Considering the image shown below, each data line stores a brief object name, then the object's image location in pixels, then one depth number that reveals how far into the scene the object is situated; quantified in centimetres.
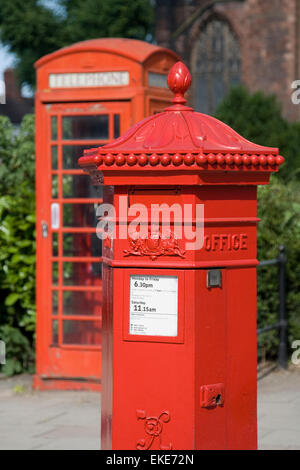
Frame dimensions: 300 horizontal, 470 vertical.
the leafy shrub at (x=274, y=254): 773
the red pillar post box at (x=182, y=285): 330
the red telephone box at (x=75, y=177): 675
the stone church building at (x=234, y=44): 2944
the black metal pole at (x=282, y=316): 758
